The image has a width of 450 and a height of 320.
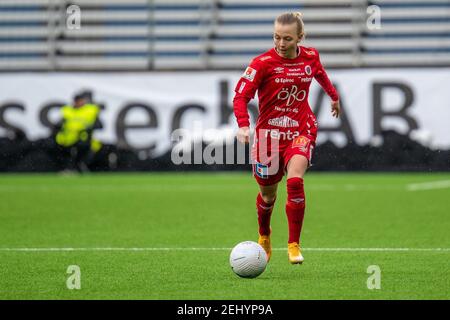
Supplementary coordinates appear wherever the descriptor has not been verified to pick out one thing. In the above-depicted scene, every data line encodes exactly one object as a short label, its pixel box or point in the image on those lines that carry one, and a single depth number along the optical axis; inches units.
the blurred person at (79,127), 738.2
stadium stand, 883.4
